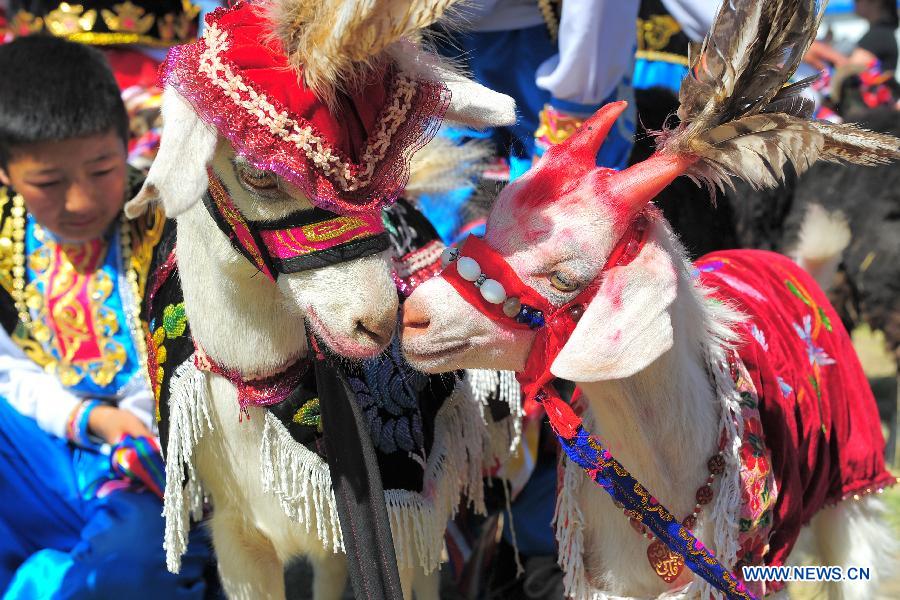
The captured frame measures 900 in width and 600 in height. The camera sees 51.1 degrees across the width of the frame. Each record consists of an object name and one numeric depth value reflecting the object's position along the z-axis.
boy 2.62
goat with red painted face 1.68
